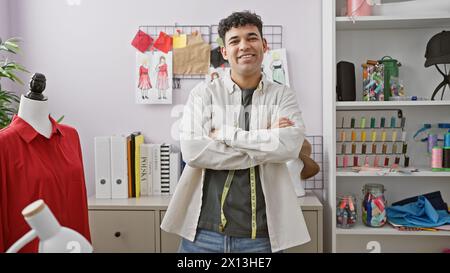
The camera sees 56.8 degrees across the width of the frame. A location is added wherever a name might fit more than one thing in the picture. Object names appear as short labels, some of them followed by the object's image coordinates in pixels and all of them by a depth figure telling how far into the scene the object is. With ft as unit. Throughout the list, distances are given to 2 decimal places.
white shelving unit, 5.25
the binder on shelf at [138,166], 5.41
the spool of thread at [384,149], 5.50
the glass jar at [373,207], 5.04
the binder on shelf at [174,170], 5.45
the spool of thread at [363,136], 5.53
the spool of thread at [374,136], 5.45
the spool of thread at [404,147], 5.42
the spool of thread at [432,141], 5.32
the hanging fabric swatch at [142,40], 5.77
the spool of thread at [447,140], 5.03
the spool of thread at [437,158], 5.02
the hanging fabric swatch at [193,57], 5.74
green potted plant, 4.81
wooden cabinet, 4.82
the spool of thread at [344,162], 5.54
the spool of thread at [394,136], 5.51
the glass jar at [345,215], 5.08
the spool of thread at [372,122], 5.54
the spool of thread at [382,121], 5.54
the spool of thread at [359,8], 4.91
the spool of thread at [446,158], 5.00
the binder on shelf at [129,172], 5.38
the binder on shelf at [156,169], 5.47
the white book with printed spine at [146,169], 5.45
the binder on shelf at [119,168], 5.24
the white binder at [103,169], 5.25
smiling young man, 3.42
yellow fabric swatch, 5.75
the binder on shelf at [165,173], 5.50
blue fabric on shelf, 4.97
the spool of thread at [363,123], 5.51
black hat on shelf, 4.91
